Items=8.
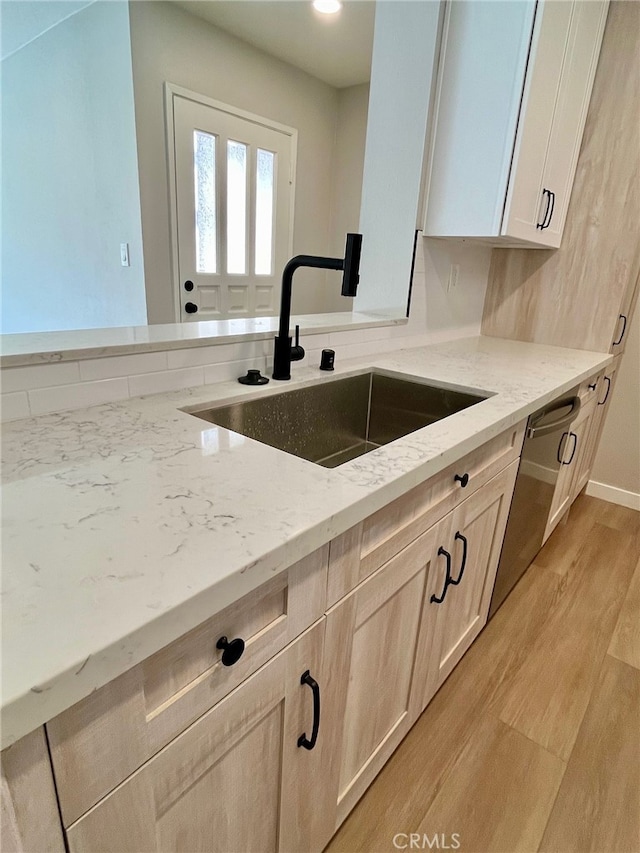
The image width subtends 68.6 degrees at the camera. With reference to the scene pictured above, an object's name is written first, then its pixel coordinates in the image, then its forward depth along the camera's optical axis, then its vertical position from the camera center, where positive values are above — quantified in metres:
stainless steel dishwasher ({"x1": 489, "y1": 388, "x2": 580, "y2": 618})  1.54 -0.71
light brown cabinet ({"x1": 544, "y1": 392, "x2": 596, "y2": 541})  2.03 -0.79
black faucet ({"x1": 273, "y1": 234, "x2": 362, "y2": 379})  1.13 -0.04
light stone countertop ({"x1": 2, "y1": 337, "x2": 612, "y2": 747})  0.42 -0.33
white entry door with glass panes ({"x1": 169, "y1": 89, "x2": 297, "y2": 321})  2.88 +0.36
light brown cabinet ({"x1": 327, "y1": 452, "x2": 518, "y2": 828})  0.88 -0.77
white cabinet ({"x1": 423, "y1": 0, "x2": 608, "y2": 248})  1.53 +0.56
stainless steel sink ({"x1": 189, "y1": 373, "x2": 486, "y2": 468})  1.25 -0.42
